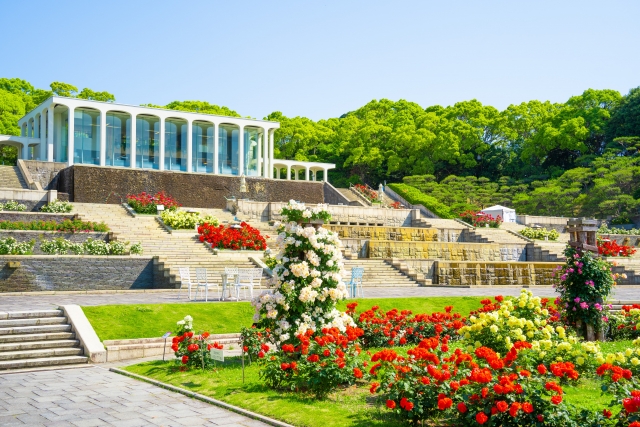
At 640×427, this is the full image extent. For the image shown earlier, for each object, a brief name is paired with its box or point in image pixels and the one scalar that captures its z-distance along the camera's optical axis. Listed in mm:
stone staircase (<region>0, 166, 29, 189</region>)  33312
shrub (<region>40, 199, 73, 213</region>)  26188
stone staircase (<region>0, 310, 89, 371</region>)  10742
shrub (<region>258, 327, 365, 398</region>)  7672
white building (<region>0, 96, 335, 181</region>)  40656
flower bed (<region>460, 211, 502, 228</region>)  36250
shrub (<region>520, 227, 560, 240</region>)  34031
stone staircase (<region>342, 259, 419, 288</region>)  22578
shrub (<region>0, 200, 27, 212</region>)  25391
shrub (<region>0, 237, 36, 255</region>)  18703
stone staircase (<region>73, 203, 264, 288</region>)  20016
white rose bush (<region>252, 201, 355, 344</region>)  8750
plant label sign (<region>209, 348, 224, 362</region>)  8828
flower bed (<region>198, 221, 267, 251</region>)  23047
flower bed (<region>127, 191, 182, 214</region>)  28422
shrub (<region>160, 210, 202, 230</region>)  25984
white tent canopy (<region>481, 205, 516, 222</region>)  37969
